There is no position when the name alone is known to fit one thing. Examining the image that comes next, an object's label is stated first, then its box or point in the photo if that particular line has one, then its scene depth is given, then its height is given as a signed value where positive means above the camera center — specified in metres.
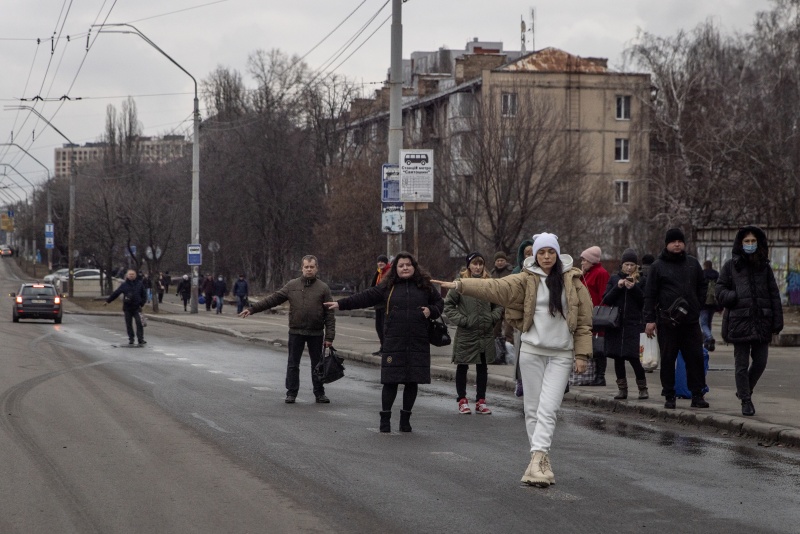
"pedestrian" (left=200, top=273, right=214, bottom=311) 51.84 -1.35
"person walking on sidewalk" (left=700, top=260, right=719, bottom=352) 24.11 -0.99
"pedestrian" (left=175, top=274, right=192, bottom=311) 53.99 -1.40
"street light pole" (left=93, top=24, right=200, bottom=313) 45.58 +2.81
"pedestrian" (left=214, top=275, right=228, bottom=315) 49.94 -1.38
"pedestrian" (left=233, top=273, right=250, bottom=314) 47.28 -1.29
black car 41.84 -1.66
